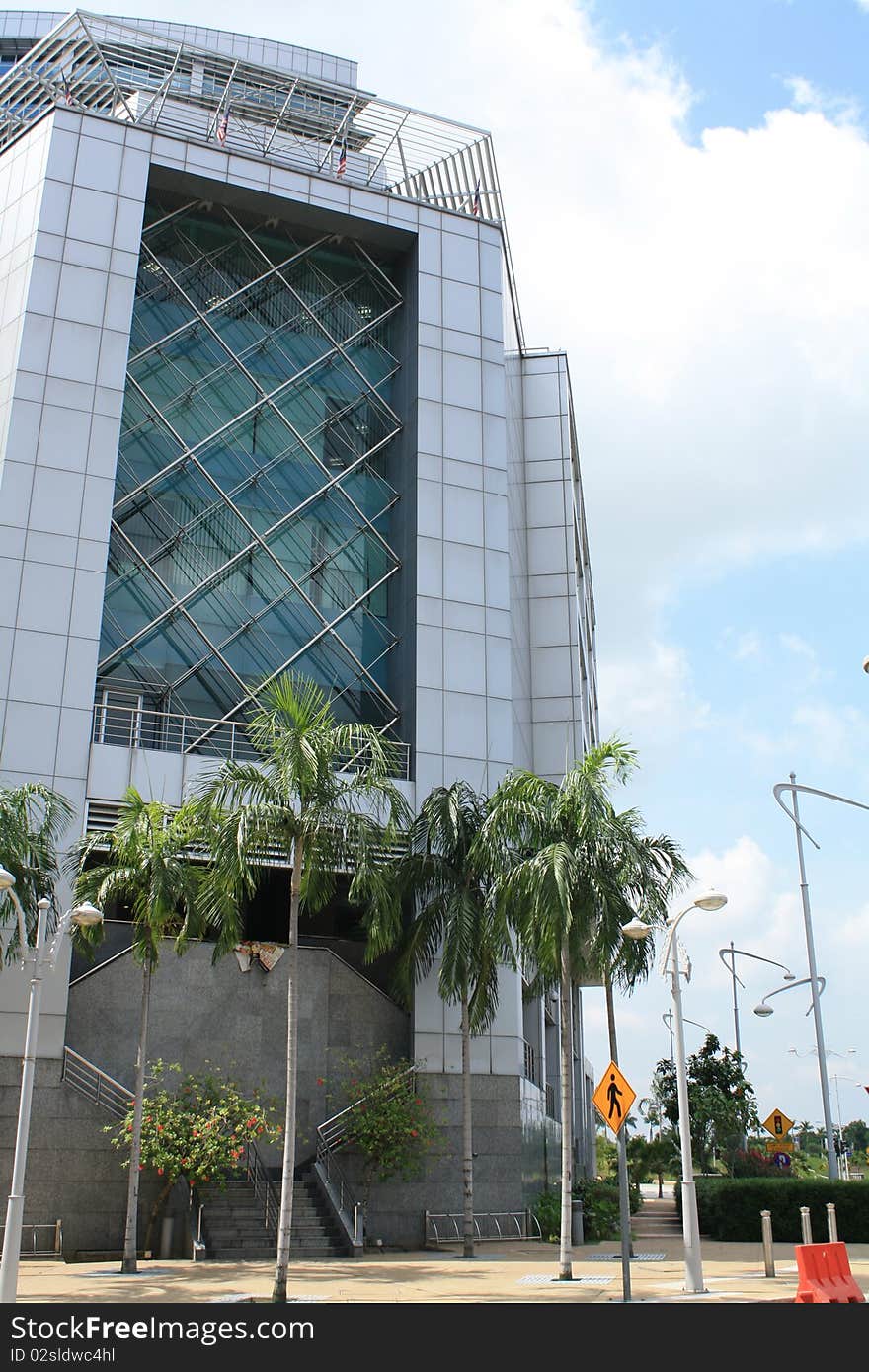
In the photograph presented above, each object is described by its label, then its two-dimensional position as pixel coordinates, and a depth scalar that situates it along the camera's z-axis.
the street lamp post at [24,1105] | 17.12
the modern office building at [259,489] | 32.06
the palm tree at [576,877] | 23.59
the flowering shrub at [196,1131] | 25.86
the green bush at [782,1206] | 32.47
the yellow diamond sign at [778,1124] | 36.31
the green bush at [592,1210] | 32.25
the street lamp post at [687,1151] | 19.72
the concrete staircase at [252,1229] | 26.25
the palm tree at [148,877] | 25.12
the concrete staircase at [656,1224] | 38.03
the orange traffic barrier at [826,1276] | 16.52
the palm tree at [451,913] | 28.84
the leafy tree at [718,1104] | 48.84
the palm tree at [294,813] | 21.89
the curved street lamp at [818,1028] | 36.44
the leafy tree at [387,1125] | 28.92
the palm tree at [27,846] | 26.17
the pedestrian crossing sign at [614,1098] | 18.64
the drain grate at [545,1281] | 21.69
